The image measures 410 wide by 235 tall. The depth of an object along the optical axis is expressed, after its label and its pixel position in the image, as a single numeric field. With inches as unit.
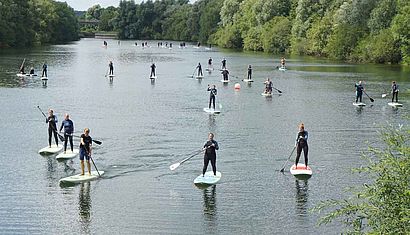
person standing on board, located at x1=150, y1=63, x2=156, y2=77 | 2438.6
